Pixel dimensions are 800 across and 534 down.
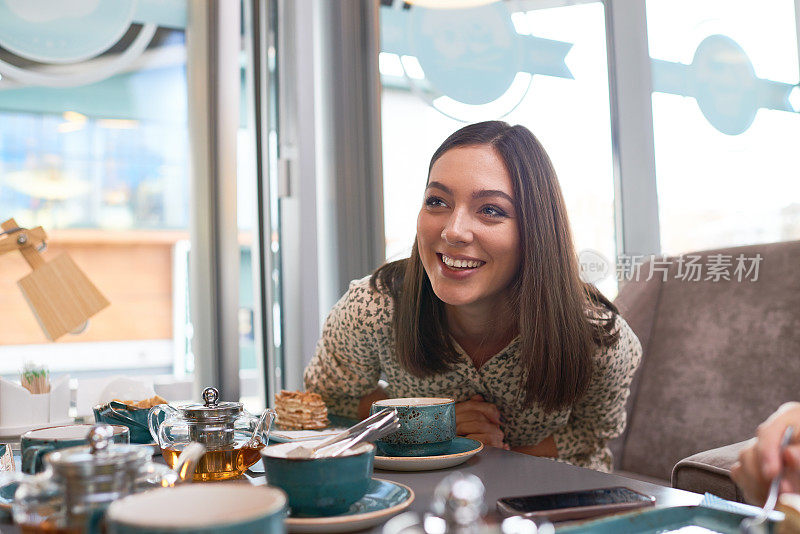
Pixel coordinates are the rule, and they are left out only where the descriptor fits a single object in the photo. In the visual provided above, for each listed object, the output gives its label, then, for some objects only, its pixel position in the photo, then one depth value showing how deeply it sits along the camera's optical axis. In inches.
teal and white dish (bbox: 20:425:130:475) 27.9
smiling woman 49.7
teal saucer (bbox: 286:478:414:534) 23.7
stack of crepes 46.1
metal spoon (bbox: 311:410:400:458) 28.3
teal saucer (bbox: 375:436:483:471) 33.1
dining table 27.5
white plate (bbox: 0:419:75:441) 49.3
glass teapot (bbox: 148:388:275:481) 31.9
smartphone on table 24.2
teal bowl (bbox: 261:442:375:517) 24.2
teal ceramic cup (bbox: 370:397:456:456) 34.4
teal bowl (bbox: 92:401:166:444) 40.8
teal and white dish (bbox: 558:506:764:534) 22.7
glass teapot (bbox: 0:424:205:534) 19.8
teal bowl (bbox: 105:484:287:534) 16.2
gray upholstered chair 62.8
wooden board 57.4
